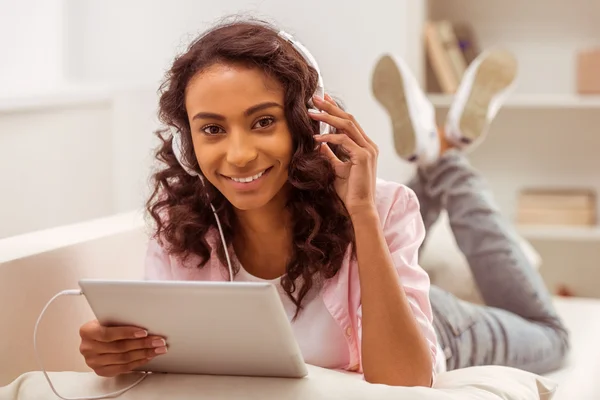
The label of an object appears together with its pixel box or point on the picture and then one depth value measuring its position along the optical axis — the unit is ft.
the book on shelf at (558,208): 10.78
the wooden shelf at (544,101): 10.44
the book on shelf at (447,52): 10.77
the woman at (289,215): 4.13
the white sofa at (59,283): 4.41
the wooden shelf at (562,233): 10.59
